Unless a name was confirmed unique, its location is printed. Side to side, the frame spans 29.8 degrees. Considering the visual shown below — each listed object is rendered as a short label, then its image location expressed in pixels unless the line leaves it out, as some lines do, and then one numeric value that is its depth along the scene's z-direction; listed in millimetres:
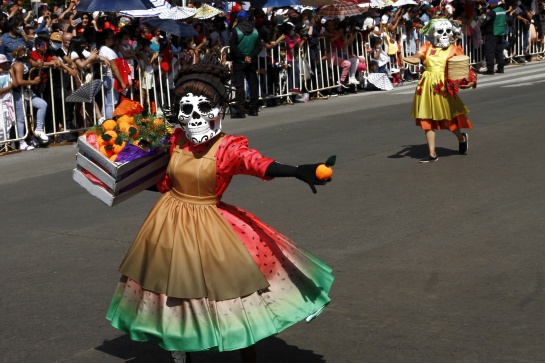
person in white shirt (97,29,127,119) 15633
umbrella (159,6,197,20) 18062
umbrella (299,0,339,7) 19578
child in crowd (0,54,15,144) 14148
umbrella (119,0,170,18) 17859
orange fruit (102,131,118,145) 5320
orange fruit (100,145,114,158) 5325
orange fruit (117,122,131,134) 5375
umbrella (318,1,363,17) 19938
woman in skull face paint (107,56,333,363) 5031
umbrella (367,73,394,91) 21047
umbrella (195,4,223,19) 19344
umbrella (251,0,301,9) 18016
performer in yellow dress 12125
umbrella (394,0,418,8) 21922
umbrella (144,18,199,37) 17016
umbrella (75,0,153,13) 15156
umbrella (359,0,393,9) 20250
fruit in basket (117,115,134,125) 5445
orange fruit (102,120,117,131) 5422
